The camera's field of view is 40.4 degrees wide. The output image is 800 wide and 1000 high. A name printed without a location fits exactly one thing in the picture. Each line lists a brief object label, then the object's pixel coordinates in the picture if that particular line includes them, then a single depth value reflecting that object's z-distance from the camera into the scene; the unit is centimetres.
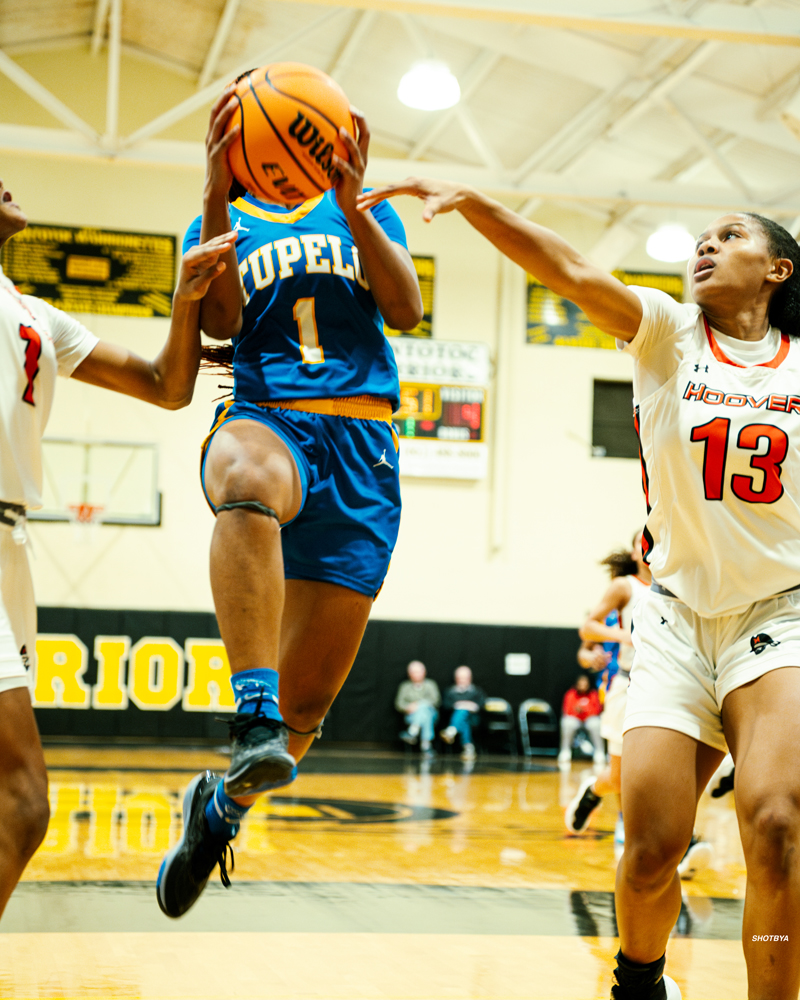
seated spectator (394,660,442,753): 1499
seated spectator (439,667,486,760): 1506
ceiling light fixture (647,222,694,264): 1365
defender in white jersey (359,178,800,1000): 262
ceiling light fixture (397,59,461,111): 1041
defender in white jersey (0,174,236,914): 250
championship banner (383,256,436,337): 1612
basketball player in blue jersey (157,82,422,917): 275
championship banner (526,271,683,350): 1653
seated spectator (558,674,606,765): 1478
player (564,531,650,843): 678
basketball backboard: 1473
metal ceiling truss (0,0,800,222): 1183
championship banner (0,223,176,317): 1525
